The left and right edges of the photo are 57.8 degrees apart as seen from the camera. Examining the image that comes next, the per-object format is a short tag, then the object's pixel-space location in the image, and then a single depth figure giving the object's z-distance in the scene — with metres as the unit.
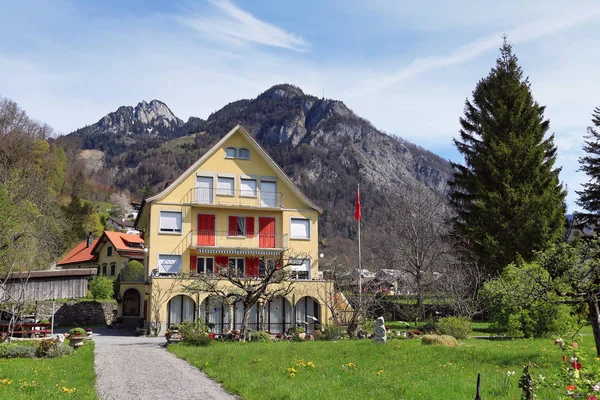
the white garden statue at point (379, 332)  22.05
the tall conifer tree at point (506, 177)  41.12
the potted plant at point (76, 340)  24.83
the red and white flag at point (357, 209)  38.29
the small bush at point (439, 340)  21.31
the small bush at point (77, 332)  25.86
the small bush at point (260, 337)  27.72
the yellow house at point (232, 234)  36.38
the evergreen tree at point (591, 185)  46.72
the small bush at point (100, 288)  45.25
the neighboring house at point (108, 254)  53.16
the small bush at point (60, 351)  20.98
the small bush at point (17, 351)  20.70
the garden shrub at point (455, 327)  26.98
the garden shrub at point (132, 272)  45.25
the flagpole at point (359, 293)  30.35
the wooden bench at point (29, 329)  29.98
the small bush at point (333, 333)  27.81
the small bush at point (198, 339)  25.41
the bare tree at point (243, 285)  28.22
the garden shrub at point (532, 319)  26.44
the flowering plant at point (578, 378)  6.96
